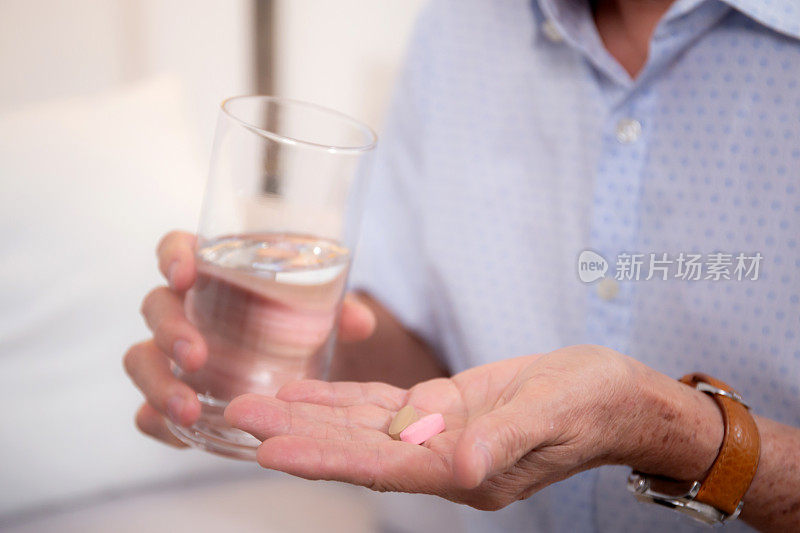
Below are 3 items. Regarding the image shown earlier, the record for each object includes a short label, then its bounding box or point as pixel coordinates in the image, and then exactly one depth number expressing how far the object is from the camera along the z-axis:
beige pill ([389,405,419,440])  0.39
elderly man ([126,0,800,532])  0.37
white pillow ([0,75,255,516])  0.74
